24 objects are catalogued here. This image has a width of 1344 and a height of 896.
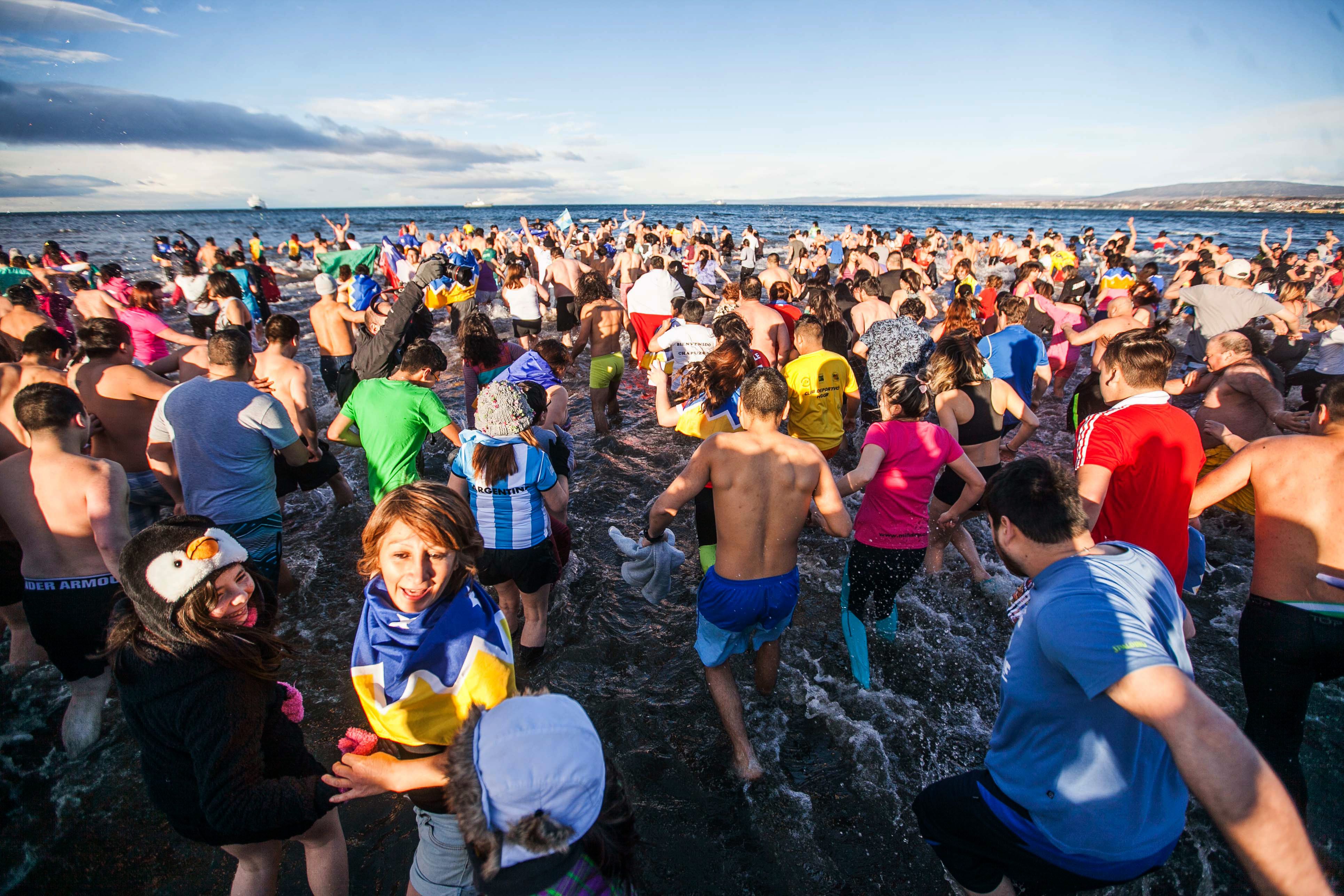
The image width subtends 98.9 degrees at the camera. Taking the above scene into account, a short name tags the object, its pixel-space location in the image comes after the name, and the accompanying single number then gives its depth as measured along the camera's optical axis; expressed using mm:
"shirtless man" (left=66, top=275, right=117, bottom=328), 7031
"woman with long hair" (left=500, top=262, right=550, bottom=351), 7918
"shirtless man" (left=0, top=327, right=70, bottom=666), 3371
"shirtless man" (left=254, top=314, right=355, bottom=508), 4426
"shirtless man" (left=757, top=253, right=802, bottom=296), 9156
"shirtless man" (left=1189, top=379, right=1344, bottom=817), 2342
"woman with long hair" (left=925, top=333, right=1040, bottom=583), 4031
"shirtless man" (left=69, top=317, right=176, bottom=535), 3902
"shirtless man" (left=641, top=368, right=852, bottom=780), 2838
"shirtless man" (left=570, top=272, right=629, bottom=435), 6926
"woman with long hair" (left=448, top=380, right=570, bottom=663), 3037
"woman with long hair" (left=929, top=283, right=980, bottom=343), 5773
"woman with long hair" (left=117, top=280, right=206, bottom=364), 6039
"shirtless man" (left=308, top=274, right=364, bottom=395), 6668
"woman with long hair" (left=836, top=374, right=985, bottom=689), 3287
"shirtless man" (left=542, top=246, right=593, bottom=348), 9656
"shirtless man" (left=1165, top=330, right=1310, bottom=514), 4016
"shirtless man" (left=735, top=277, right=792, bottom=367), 6188
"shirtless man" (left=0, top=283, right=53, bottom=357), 5871
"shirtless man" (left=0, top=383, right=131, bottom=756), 2812
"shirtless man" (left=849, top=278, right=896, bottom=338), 7004
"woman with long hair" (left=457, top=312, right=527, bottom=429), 4746
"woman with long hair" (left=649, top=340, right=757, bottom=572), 3873
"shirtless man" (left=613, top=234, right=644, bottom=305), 12078
